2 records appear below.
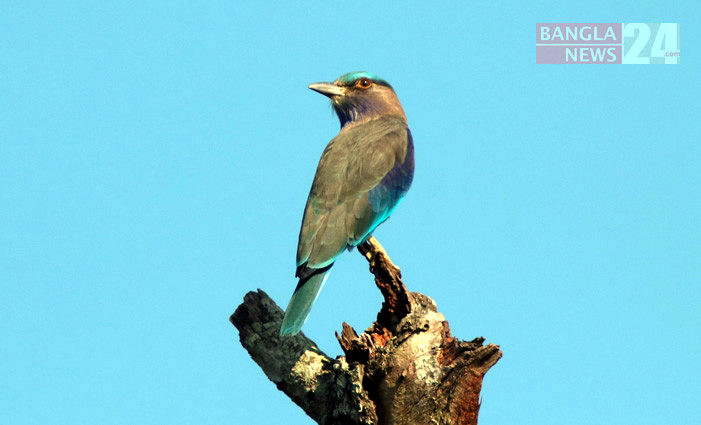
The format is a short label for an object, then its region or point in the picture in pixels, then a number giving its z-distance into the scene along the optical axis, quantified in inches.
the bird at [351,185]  550.3
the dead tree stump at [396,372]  463.8
